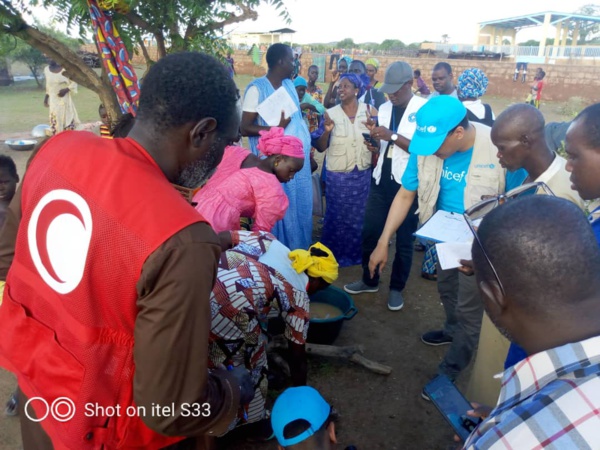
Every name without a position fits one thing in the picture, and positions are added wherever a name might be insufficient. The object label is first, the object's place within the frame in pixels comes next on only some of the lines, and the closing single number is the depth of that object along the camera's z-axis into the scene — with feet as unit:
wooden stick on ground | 10.57
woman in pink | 9.87
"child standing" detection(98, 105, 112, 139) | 15.85
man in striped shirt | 2.99
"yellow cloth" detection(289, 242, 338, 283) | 8.18
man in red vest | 3.60
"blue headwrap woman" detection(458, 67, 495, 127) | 14.46
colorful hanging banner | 9.80
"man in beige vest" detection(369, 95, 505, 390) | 9.05
